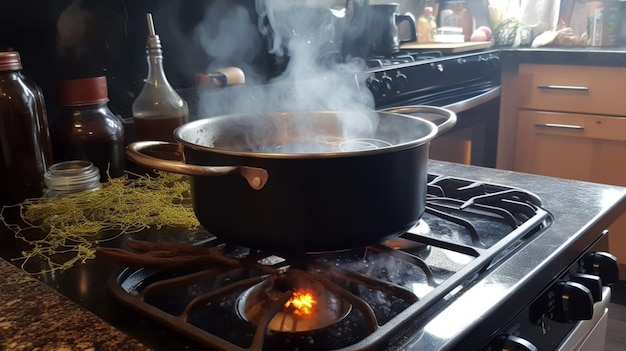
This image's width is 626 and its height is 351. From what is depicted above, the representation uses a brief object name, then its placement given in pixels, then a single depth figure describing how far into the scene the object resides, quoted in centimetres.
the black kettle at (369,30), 207
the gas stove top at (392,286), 52
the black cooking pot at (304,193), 55
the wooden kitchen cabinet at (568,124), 209
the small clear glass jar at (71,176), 91
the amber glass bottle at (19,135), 87
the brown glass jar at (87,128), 98
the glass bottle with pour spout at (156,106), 105
